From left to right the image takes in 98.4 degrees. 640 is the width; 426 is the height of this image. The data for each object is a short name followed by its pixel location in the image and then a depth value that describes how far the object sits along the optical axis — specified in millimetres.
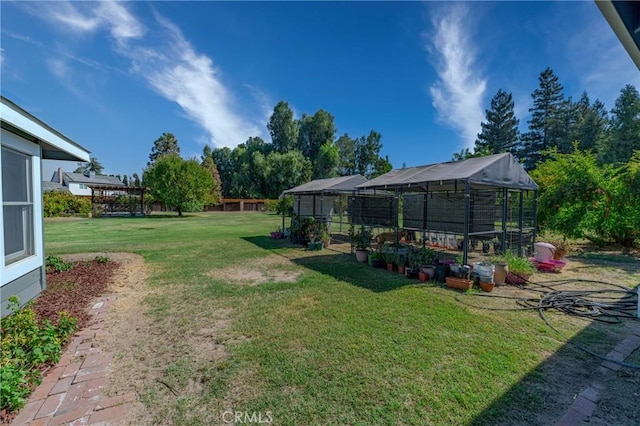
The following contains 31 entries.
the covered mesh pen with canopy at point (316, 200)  11023
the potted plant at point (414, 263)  5887
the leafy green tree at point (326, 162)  33469
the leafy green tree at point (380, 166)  33241
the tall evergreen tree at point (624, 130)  27562
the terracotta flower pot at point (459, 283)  5008
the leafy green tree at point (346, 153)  41531
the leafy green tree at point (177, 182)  24953
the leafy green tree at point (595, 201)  8298
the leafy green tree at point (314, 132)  34375
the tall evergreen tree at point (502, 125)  36000
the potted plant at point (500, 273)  5391
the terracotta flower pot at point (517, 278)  5396
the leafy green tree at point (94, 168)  66125
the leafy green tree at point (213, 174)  28783
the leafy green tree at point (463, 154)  22177
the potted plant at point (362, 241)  7512
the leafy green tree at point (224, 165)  42688
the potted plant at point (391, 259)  6466
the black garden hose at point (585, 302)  3889
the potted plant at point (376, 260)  6859
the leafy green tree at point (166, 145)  47031
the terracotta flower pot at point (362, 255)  7480
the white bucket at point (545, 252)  6582
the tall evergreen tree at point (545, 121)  34688
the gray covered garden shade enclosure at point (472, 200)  6312
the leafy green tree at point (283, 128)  33375
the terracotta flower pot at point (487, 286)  4934
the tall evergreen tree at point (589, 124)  32000
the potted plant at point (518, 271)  5410
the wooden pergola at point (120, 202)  26734
